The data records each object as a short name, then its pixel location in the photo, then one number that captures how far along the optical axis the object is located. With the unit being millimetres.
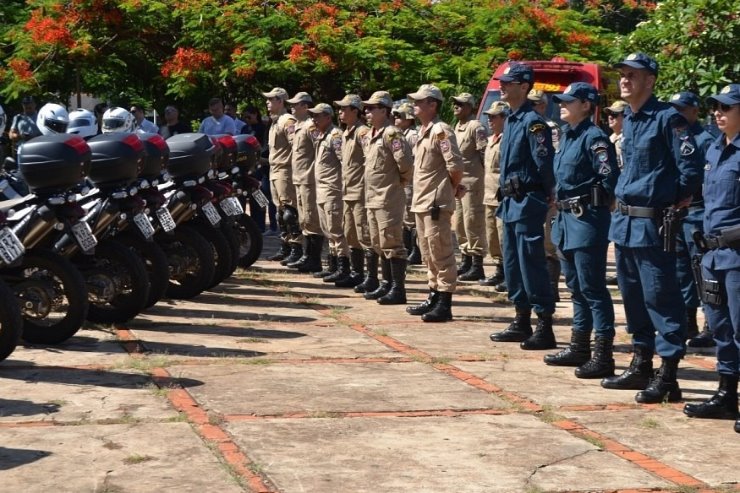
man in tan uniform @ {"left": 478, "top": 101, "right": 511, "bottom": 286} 13062
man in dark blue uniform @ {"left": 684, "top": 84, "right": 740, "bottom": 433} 6930
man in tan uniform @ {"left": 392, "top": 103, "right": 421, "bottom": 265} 13516
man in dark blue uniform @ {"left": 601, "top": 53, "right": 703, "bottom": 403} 7492
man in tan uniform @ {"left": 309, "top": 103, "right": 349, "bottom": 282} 13078
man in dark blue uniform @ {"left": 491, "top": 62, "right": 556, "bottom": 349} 9234
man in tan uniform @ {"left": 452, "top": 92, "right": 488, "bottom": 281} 13742
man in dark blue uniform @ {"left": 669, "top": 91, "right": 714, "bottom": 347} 9492
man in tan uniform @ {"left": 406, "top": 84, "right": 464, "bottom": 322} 10641
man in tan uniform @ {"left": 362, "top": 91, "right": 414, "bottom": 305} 11508
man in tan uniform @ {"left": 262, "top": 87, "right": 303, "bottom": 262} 14492
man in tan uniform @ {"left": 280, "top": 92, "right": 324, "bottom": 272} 13797
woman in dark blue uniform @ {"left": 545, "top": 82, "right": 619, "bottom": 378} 8320
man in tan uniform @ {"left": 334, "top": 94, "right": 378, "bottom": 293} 12320
